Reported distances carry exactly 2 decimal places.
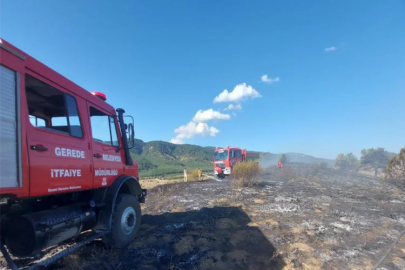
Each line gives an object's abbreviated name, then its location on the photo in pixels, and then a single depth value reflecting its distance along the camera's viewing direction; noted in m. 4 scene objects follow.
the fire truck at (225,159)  19.30
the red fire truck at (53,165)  2.33
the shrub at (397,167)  14.60
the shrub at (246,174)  13.23
